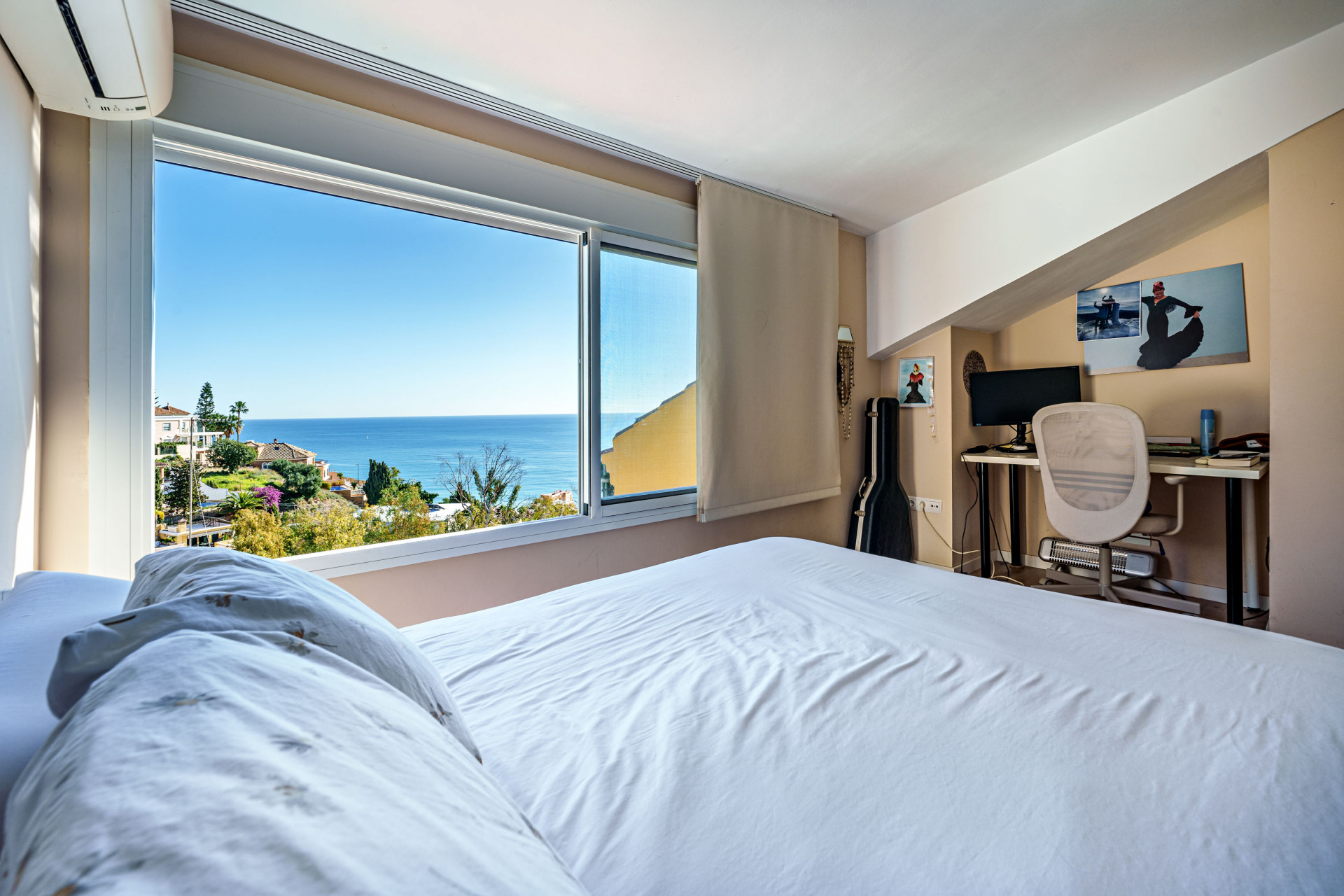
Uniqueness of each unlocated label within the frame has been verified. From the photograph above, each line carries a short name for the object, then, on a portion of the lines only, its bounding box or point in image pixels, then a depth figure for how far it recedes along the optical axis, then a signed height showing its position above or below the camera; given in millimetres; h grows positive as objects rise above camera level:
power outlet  3868 -383
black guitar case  3811 -319
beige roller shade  2986 +558
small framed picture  3842 +465
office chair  2764 -142
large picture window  1897 +347
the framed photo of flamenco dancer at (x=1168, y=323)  3090 +737
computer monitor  3537 +357
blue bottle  3047 +95
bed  297 -394
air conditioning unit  1203 +933
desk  2598 -261
